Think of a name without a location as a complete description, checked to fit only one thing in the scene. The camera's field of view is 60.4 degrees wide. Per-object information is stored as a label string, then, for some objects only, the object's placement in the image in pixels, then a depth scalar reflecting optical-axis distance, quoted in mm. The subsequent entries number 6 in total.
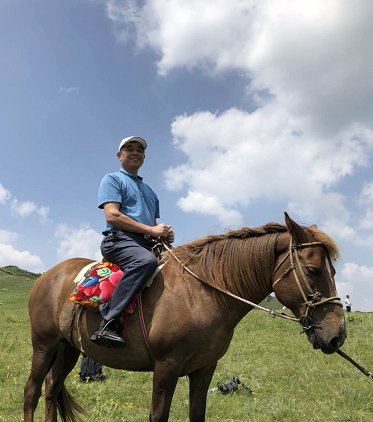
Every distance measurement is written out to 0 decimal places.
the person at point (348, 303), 25766
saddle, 3846
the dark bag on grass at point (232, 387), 6866
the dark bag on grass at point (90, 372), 7812
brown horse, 3285
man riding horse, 3654
